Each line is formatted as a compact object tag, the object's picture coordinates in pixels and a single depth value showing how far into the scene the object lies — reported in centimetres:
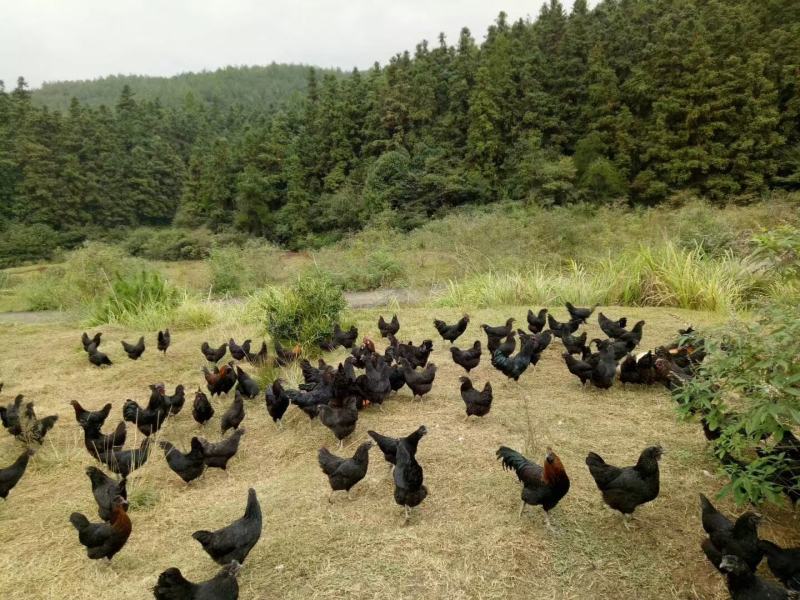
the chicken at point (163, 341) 857
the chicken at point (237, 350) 784
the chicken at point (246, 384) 646
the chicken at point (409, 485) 362
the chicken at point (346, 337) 821
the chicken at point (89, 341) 866
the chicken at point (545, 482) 331
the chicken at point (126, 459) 462
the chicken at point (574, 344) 651
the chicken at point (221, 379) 651
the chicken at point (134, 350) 839
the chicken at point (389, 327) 859
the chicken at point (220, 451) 466
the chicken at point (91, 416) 534
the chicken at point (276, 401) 548
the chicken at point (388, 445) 422
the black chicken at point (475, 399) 503
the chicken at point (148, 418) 543
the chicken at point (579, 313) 804
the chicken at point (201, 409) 572
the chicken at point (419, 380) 582
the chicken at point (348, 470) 393
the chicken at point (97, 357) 831
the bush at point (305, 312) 841
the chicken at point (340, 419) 483
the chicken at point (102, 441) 504
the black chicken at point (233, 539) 320
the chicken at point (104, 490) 374
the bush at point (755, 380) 243
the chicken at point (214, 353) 784
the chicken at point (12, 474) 434
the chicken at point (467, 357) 650
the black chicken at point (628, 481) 334
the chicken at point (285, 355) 724
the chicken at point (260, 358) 744
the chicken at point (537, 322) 798
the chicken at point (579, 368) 583
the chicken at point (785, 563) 272
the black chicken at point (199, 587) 276
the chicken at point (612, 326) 689
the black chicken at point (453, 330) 783
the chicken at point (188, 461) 447
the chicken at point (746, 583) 255
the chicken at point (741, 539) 284
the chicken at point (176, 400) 593
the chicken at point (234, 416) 543
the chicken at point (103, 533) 337
